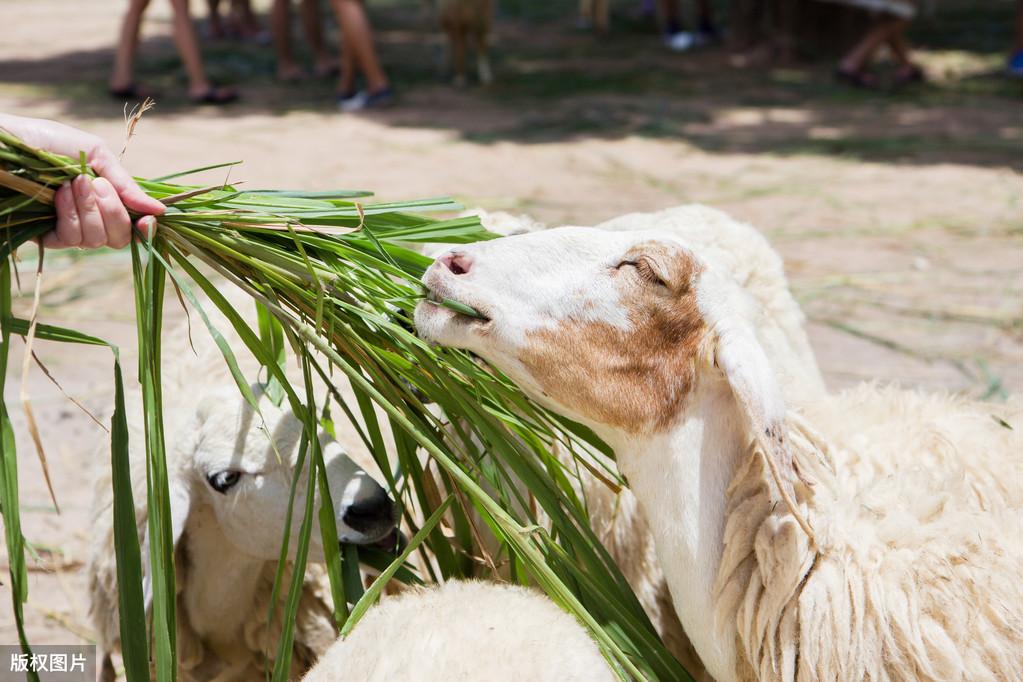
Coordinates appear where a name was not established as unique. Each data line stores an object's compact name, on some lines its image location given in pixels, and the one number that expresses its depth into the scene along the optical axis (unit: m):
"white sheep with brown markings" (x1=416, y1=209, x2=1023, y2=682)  1.92
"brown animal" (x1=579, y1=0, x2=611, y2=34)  13.55
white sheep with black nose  2.49
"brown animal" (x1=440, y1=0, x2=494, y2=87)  10.37
